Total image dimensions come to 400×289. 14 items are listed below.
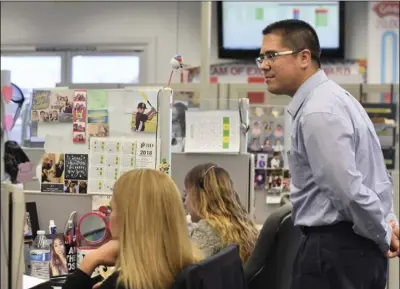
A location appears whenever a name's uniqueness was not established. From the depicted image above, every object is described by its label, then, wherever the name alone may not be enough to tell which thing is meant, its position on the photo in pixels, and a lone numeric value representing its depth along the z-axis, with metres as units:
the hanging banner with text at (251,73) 10.30
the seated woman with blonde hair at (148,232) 2.38
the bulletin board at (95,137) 3.71
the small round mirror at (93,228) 3.74
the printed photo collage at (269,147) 6.00
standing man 2.73
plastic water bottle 3.55
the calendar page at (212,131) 4.79
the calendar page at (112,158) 3.68
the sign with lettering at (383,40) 10.13
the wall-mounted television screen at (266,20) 10.13
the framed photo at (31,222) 3.73
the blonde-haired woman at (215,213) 3.83
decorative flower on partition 3.62
